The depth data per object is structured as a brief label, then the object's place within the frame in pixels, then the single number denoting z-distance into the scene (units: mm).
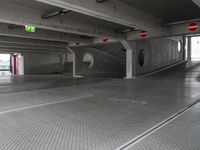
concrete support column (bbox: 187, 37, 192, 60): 24703
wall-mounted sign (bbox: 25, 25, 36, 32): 9942
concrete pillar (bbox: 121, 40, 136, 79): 13820
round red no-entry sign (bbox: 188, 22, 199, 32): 10241
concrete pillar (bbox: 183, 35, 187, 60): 23562
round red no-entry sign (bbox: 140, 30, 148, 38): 12054
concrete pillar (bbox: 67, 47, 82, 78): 18806
